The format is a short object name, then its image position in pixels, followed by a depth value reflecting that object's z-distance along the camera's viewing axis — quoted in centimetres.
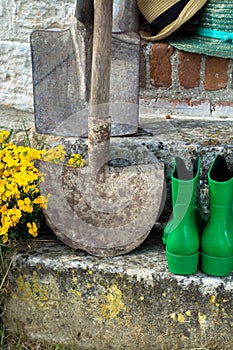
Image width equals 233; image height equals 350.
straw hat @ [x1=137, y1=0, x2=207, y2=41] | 186
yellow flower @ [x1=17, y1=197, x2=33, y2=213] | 168
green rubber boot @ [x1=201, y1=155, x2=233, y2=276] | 160
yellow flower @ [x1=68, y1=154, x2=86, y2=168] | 175
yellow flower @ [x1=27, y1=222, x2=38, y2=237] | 168
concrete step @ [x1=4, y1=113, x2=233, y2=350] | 162
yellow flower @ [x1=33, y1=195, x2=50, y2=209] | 169
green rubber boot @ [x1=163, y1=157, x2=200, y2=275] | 161
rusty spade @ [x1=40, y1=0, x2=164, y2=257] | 169
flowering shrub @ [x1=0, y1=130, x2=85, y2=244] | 167
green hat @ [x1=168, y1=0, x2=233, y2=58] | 185
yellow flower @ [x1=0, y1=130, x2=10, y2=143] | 179
